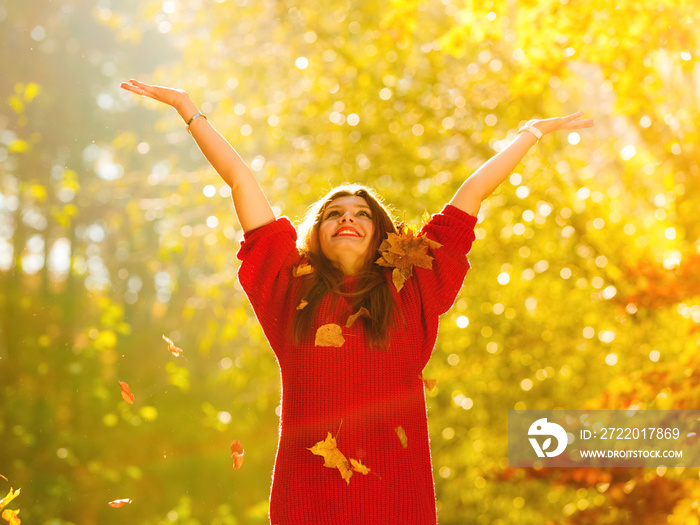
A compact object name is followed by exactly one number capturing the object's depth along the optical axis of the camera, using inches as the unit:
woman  213.7
